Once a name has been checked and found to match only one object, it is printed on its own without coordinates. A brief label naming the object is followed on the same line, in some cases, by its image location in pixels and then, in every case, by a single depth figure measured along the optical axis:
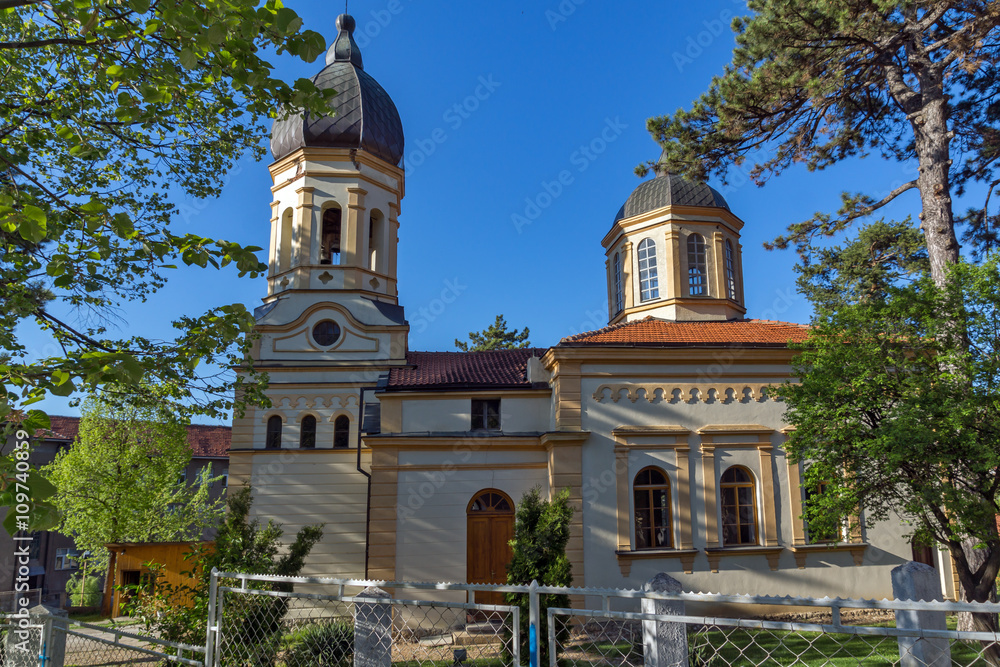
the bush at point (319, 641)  8.76
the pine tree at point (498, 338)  42.91
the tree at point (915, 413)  8.62
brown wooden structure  18.00
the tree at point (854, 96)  11.56
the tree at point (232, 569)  7.24
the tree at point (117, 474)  21.86
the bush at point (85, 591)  24.12
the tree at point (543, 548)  10.02
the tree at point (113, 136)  4.25
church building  13.80
